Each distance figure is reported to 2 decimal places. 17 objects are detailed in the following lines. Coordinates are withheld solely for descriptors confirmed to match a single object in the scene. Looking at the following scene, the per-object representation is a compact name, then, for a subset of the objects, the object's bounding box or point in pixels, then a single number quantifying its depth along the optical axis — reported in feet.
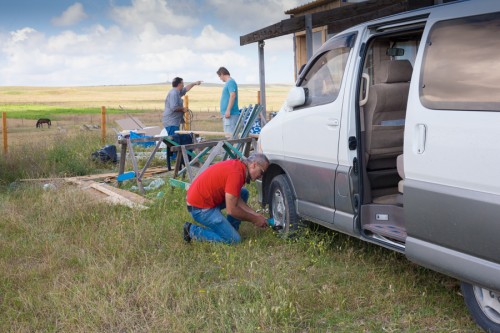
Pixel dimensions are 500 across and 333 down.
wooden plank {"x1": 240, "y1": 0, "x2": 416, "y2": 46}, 30.40
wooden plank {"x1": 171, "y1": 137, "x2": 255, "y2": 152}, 30.50
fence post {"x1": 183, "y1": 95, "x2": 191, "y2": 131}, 60.90
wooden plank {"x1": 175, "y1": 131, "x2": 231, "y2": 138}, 35.86
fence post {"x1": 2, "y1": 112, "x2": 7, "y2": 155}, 52.44
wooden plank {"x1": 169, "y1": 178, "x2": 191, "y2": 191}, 29.79
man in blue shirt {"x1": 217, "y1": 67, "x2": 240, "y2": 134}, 39.17
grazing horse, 114.80
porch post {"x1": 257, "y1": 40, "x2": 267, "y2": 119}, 36.11
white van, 12.78
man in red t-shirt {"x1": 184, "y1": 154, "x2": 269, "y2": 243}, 21.25
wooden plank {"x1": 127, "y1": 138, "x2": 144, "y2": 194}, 33.99
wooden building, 29.43
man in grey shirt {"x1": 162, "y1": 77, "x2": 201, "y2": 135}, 42.11
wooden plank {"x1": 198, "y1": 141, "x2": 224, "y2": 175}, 29.68
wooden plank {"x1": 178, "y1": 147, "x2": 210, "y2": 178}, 31.17
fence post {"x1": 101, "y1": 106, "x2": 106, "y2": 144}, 55.89
